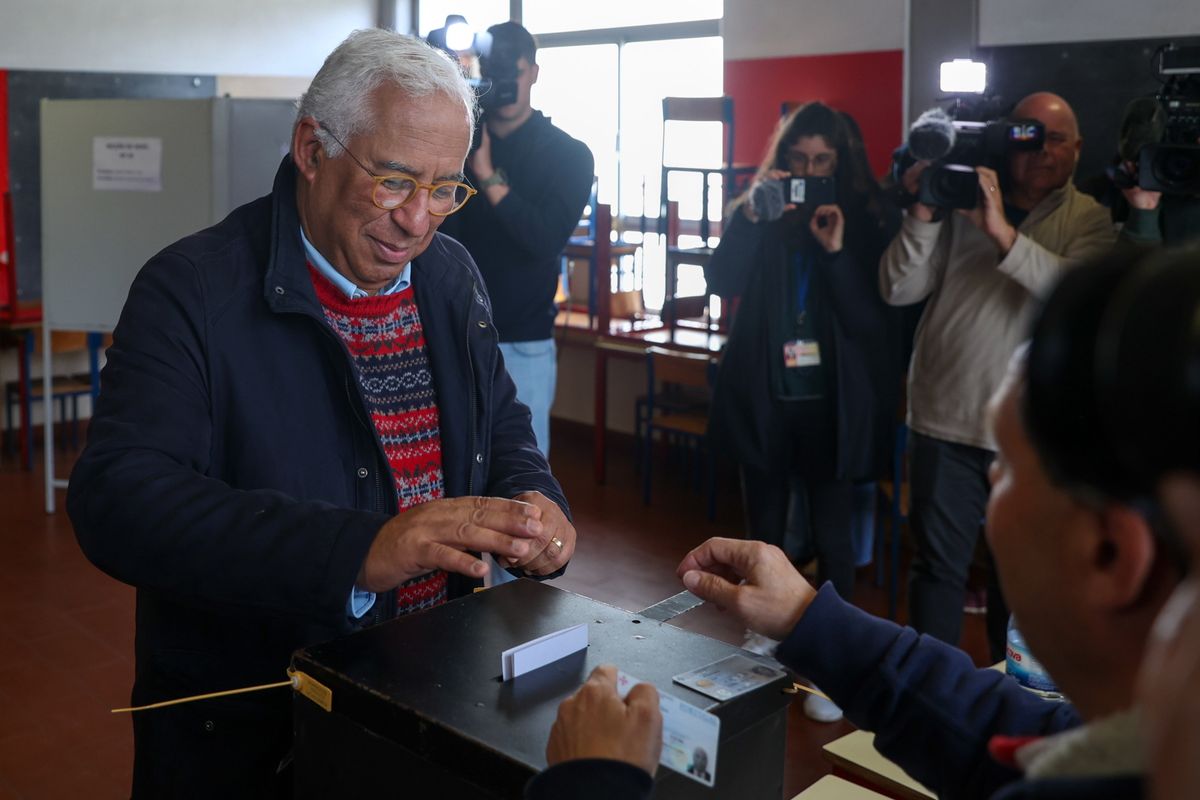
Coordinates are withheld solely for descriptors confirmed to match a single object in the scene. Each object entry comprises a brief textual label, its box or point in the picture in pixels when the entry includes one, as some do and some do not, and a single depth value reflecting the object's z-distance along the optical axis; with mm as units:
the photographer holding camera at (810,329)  3432
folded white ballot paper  1081
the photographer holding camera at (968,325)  2949
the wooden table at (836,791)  1616
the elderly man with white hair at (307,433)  1312
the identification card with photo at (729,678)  1043
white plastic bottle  1639
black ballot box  977
